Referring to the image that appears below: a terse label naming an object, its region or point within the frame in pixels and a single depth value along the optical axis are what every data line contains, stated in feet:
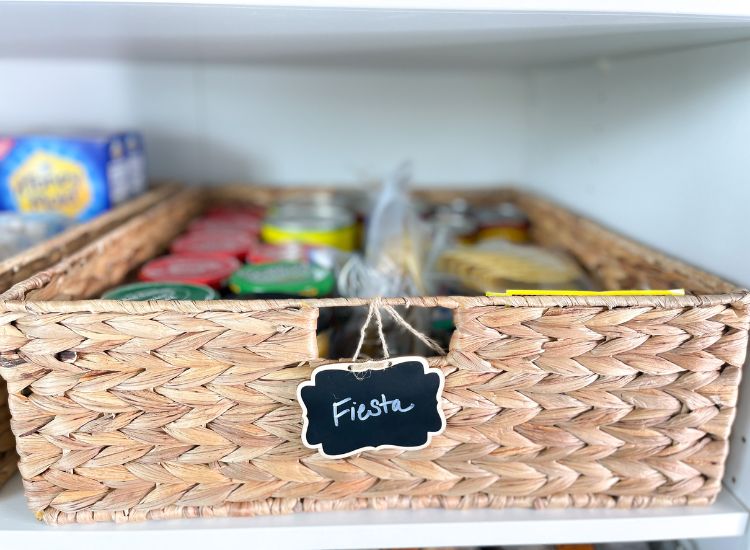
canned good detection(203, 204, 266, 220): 3.19
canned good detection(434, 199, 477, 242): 3.06
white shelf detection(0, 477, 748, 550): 1.65
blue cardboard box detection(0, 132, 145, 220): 2.61
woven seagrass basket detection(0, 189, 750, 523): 1.54
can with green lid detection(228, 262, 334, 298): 2.08
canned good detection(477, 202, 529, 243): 3.18
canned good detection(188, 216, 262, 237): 2.89
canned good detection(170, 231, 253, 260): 2.57
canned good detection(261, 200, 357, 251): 2.78
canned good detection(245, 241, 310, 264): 2.48
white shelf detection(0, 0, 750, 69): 1.47
